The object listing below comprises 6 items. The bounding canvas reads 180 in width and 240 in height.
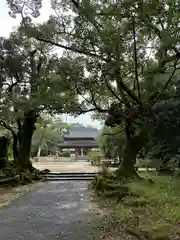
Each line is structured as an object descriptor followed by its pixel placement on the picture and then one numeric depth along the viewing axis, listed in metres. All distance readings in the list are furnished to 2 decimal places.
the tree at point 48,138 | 24.45
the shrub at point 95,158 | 17.26
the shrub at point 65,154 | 26.12
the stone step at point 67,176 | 10.66
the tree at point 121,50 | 5.39
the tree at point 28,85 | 8.49
